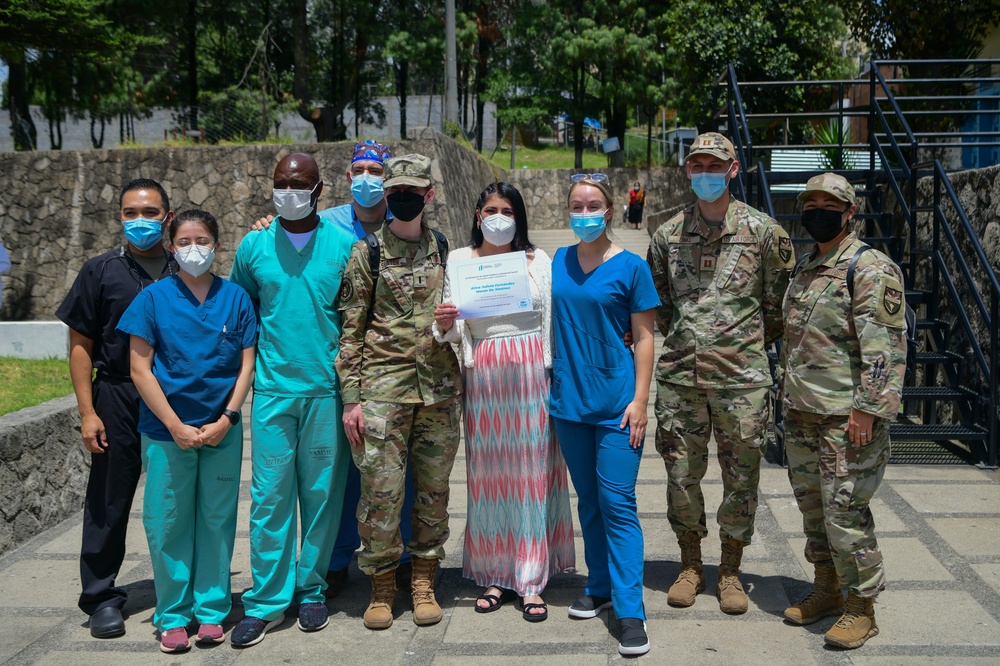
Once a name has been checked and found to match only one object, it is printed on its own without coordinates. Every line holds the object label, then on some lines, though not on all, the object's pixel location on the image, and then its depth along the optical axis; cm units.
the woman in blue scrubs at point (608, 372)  374
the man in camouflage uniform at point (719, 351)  384
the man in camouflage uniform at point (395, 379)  384
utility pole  1511
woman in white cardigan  388
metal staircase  627
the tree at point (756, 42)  2045
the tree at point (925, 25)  1234
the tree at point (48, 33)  1495
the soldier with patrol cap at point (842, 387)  355
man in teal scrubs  384
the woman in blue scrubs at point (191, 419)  371
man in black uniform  394
